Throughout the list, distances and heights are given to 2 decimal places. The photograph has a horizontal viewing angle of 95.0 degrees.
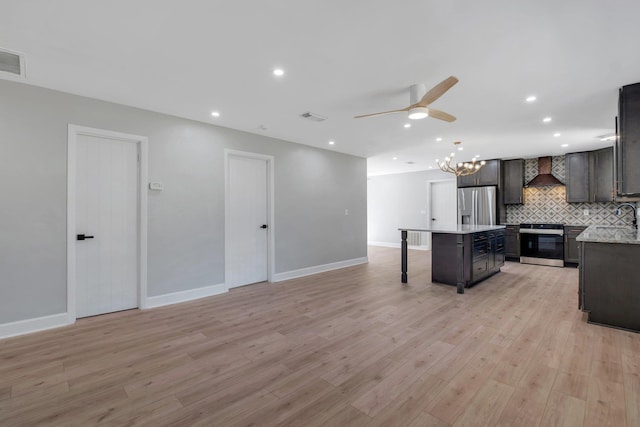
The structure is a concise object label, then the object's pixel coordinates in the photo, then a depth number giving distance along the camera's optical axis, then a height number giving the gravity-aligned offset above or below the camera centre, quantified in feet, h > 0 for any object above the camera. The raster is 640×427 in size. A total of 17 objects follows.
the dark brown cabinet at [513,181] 23.71 +2.81
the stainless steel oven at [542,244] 21.21 -2.17
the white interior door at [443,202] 29.43 +1.31
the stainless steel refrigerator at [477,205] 23.76 +0.82
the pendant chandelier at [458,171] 18.37 +2.97
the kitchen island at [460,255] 14.78 -2.14
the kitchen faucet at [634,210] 19.10 +0.30
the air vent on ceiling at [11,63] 8.27 +4.52
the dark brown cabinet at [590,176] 20.26 +2.79
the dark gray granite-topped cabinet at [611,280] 9.98 -2.31
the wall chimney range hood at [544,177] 22.48 +2.99
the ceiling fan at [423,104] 9.30 +3.79
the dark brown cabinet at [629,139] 10.27 +2.69
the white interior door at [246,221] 15.90 -0.35
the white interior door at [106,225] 11.39 -0.39
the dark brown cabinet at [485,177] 24.16 +3.28
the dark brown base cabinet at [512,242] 22.94 -2.15
